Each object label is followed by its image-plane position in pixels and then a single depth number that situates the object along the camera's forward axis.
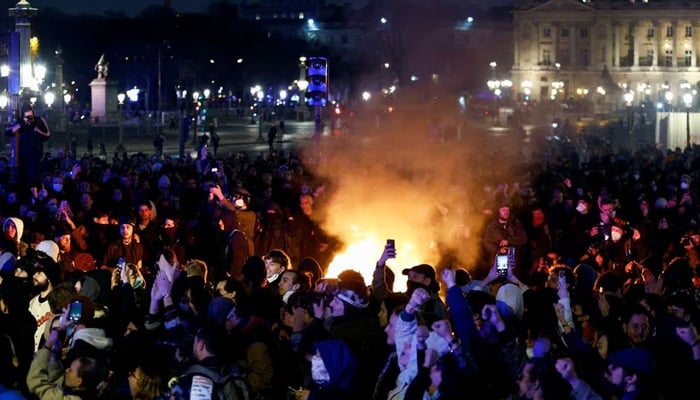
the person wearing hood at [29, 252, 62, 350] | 8.89
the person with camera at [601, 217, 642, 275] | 12.98
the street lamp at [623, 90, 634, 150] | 44.38
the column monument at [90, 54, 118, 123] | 63.47
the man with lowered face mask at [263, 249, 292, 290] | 10.02
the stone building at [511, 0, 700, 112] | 138.50
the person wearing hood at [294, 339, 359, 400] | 6.40
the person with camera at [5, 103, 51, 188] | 19.33
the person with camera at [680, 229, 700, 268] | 11.83
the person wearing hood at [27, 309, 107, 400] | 6.80
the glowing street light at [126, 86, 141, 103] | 76.88
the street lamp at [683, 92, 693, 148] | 37.19
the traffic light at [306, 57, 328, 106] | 21.25
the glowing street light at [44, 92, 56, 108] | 57.69
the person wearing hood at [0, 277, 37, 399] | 8.10
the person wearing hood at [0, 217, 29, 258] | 11.96
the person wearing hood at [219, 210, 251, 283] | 12.37
